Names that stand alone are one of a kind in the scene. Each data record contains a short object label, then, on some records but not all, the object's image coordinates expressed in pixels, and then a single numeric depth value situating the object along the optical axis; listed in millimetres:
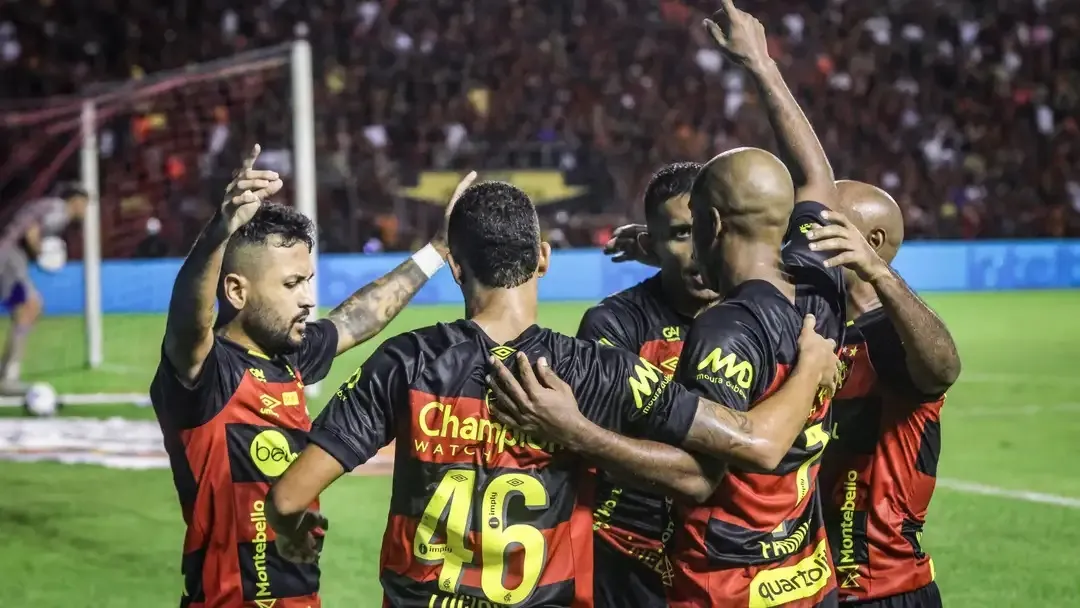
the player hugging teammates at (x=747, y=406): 6562
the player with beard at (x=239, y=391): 7402
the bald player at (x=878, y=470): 8164
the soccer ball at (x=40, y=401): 25094
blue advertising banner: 43594
